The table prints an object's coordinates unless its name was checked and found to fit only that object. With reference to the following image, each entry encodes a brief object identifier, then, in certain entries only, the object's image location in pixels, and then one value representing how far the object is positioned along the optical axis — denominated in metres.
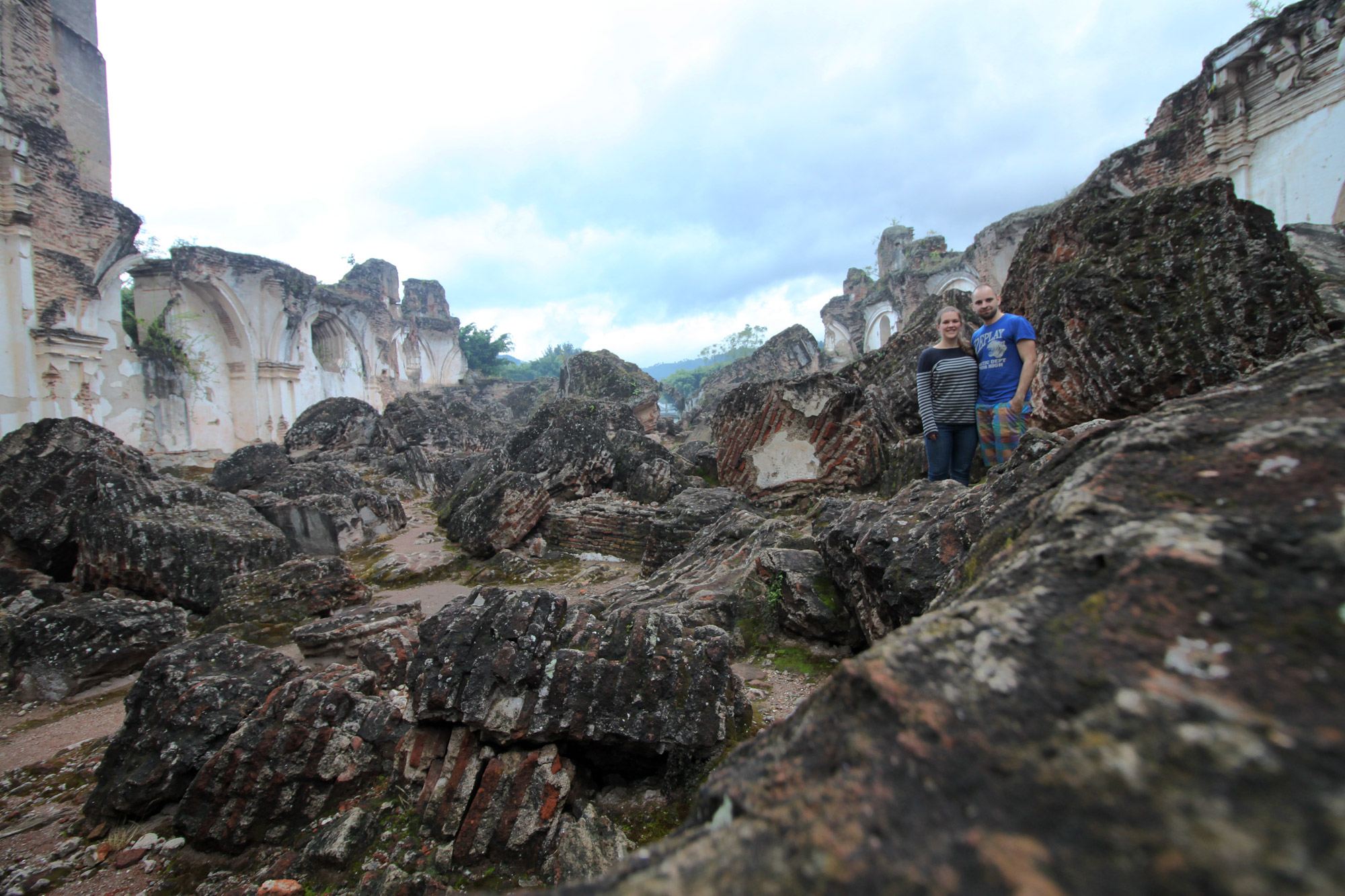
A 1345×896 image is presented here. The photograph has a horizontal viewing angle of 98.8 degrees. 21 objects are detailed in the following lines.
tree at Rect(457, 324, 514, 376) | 37.28
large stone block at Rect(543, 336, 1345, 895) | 0.53
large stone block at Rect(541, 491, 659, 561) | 5.62
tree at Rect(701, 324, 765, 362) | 49.34
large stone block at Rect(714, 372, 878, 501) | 5.61
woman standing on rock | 3.72
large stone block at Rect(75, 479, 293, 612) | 4.48
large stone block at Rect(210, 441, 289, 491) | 8.55
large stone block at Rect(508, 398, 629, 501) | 7.07
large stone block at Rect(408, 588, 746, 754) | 1.88
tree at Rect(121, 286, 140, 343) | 13.15
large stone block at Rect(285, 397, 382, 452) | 11.79
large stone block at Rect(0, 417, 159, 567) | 4.66
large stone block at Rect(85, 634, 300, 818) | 2.12
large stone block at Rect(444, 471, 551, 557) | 5.86
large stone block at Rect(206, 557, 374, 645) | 4.05
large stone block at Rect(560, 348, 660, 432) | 13.64
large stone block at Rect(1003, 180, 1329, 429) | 2.72
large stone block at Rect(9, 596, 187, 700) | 3.31
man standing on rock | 3.39
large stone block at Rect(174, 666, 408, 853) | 1.97
